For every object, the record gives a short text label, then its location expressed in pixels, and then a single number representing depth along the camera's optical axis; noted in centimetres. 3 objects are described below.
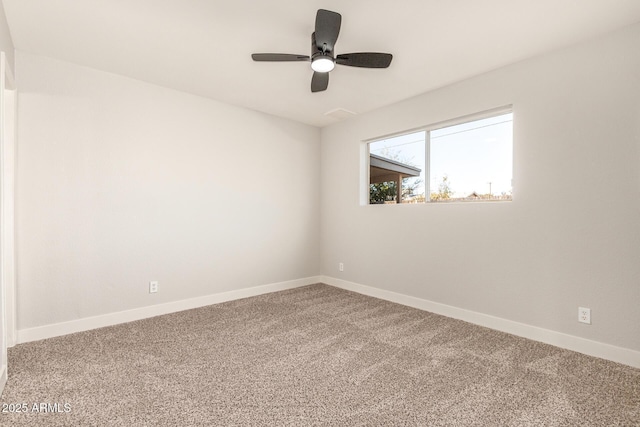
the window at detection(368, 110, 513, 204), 311
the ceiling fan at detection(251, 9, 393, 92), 203
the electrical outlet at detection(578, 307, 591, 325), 250
